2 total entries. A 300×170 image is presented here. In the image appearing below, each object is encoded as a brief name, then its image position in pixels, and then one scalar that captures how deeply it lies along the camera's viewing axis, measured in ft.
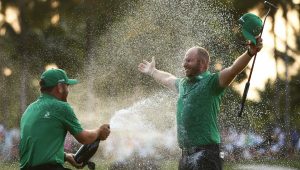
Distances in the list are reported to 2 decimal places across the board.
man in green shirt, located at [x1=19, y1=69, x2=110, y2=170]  36.65
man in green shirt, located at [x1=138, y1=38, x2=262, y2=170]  39.99
